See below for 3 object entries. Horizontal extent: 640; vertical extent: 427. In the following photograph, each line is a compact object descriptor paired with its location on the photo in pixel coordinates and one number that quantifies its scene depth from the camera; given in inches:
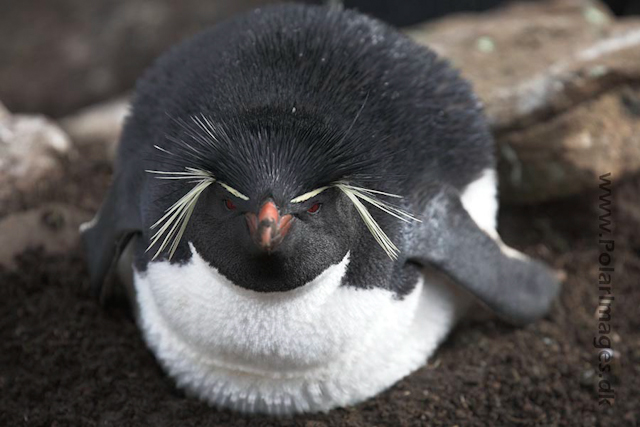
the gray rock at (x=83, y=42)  400.8
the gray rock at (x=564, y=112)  255.1
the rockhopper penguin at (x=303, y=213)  153.7
